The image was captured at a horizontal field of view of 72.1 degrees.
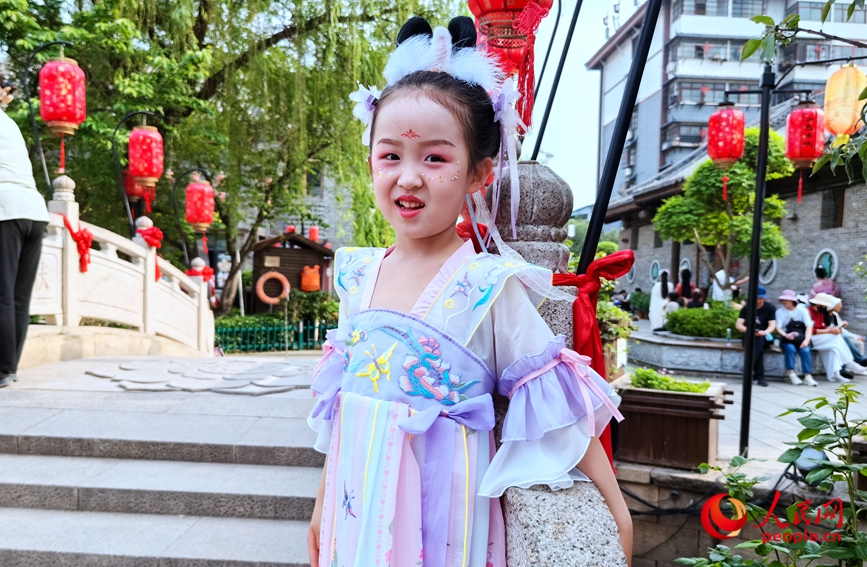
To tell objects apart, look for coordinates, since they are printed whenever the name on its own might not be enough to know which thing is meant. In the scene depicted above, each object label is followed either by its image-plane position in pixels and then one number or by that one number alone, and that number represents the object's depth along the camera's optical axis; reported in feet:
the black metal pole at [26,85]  21.35
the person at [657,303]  47.36
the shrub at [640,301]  69.21
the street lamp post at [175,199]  33.71
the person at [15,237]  13.83
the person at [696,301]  44.30
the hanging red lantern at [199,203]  33.32
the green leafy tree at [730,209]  37.29
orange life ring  50.03
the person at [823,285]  36.99
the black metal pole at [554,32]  8.34
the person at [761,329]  28.09
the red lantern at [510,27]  6.98
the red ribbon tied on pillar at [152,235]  25.66
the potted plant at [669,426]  11.01
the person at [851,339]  29.78
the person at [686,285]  53.31
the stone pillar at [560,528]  3.29
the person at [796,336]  28.22
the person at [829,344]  28.99
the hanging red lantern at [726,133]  27.27
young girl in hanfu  3.78
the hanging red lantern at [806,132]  25.23
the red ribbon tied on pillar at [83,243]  20.67
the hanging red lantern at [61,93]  21.80
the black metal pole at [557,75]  7.49
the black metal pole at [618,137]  5.39
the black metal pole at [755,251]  10.92
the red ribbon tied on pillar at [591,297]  5.04
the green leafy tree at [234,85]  28.22
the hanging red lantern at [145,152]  26.73
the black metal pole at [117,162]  26.07
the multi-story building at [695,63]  79.10
